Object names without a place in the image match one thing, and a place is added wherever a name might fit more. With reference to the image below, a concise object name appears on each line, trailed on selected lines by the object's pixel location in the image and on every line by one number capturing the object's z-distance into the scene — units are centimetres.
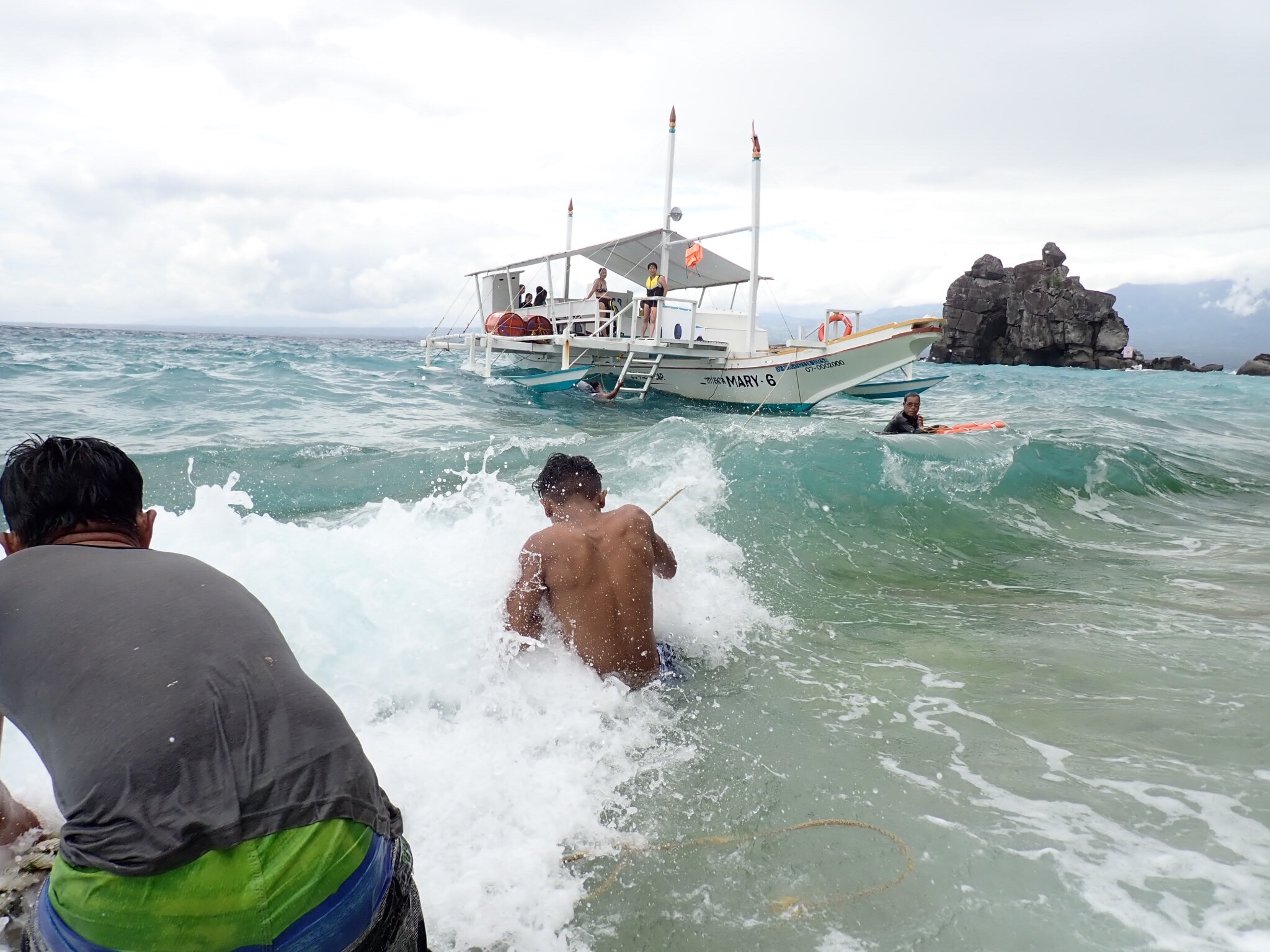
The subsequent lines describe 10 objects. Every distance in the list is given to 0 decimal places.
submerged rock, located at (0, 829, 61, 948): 217
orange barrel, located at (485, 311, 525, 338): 2078
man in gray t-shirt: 154
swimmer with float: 1197
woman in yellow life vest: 1833
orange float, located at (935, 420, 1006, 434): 1209
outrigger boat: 1728
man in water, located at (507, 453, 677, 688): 362
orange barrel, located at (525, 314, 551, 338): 2061
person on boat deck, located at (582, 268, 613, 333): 2012
